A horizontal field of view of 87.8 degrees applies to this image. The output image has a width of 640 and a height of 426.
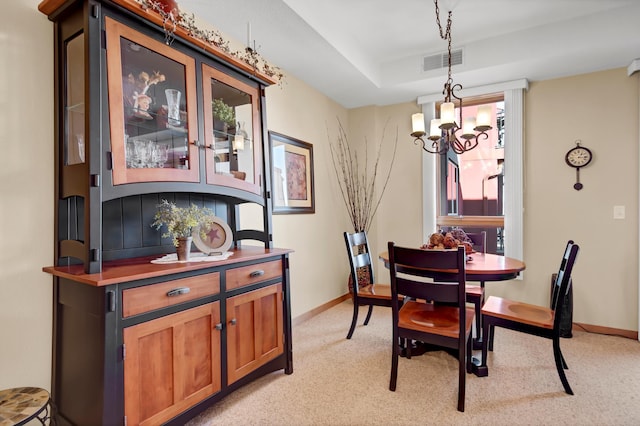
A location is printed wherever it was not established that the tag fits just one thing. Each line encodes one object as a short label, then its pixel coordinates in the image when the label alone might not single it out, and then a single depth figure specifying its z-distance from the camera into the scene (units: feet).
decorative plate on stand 6.69
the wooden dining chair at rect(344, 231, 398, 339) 9.41
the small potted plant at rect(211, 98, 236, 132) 6.84
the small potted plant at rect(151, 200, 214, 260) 6.04
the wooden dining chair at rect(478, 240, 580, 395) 6.89
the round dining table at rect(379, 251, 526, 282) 7.23
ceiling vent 10.97
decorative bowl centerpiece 8.28
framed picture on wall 10.57
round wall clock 10.69
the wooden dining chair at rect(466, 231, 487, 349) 8.68
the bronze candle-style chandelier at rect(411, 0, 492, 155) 7.82
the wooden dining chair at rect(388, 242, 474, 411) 6.38
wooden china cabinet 4.76
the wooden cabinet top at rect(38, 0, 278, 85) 5.11
